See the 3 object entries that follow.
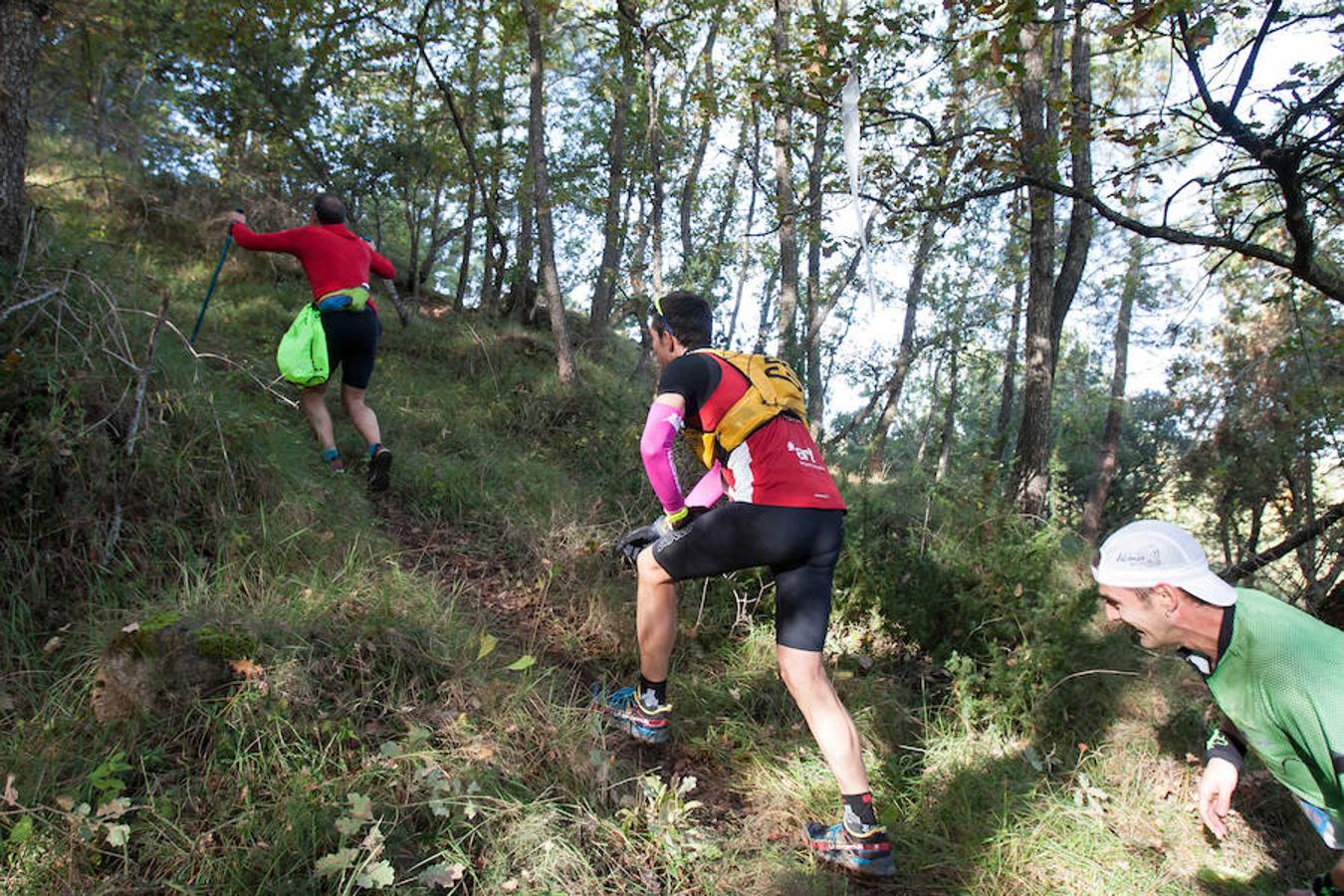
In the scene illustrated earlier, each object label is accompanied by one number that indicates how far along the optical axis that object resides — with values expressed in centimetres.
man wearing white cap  171
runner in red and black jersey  263
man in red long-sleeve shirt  479
